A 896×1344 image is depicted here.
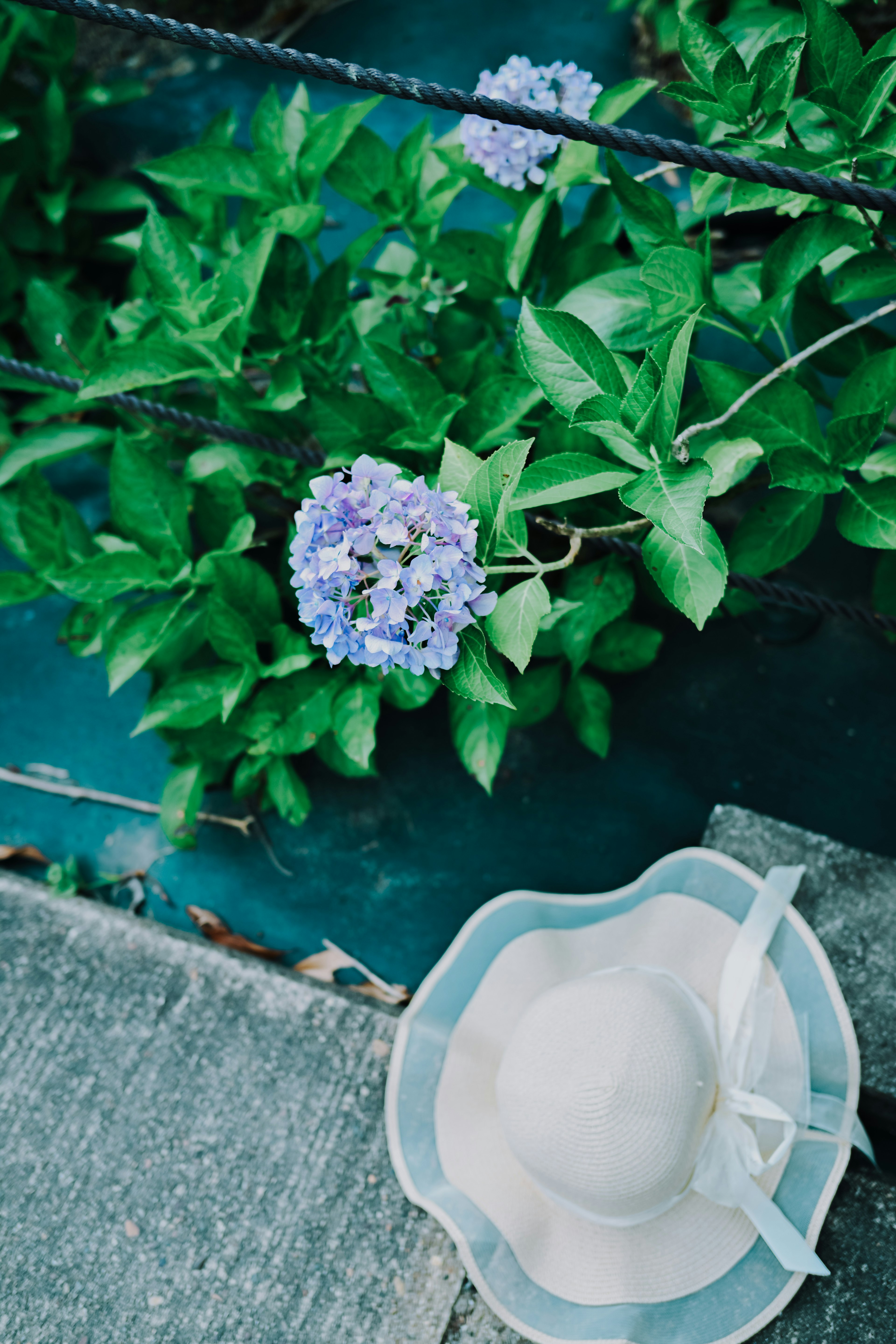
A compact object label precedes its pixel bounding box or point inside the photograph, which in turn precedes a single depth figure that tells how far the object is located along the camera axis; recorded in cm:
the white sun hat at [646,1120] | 122
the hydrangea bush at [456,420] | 101
